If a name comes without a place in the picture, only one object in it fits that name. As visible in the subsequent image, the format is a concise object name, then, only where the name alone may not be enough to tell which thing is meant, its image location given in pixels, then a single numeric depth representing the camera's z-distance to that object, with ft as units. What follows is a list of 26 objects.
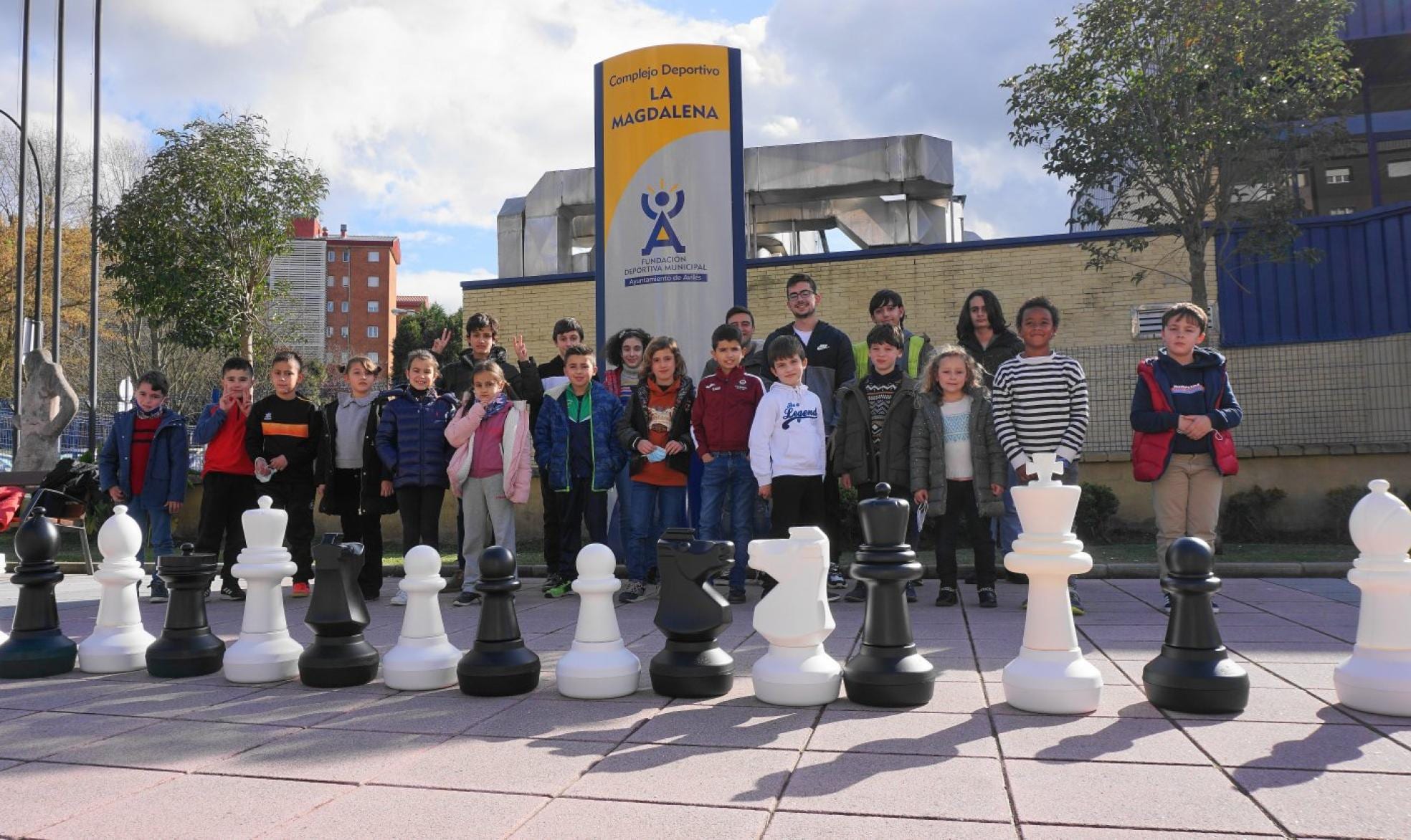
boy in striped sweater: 18.88
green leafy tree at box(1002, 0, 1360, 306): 36.24
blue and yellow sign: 28.09
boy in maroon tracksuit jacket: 20.45
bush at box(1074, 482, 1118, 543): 35.54
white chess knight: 10.75
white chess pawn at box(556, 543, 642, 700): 11.35
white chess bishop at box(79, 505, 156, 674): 13.55
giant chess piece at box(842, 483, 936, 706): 10.59
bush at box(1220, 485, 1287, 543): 36.47
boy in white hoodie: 19.56
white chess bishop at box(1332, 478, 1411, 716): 9.92
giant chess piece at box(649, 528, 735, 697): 11.21
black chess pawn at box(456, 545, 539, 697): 11.46
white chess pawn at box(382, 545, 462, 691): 11.94
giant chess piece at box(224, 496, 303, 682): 12.65
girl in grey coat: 19.44
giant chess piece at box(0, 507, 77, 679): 13.35
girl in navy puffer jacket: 21.86
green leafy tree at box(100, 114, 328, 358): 56.75
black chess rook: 13.10
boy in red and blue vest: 18.19
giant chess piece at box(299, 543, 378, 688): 12.27
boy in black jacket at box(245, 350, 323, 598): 22.66
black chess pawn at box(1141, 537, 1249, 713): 10.05
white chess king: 10.21
